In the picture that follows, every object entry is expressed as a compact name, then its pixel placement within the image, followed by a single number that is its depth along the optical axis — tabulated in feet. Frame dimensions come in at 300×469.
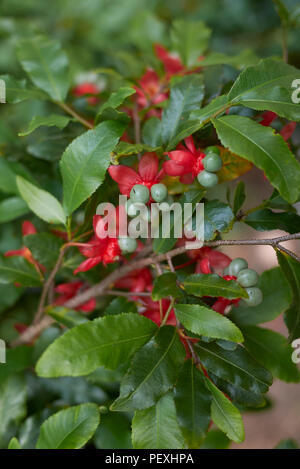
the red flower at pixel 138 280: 1.74
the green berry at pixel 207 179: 1.40
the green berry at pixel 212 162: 1.37
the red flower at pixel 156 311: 1.58
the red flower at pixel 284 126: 1.49
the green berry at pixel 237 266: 1.44
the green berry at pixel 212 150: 1.43
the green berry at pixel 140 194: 1.37
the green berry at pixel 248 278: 1.38
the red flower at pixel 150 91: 1.99
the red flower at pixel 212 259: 1.56
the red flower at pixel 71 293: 1.86
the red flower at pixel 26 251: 1.87
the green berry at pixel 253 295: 1.39
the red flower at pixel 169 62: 2.24
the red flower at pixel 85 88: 2.65
